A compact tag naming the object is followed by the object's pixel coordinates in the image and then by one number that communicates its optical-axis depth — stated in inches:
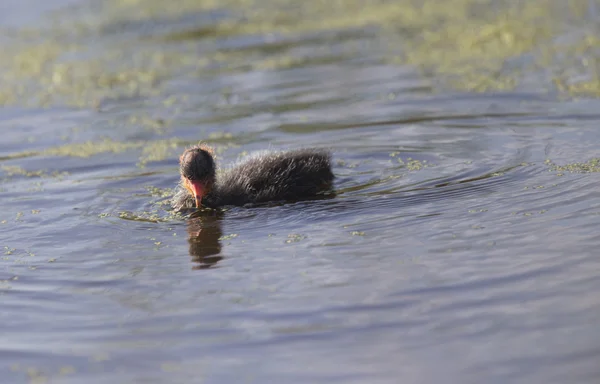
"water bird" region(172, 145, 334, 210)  522.0
